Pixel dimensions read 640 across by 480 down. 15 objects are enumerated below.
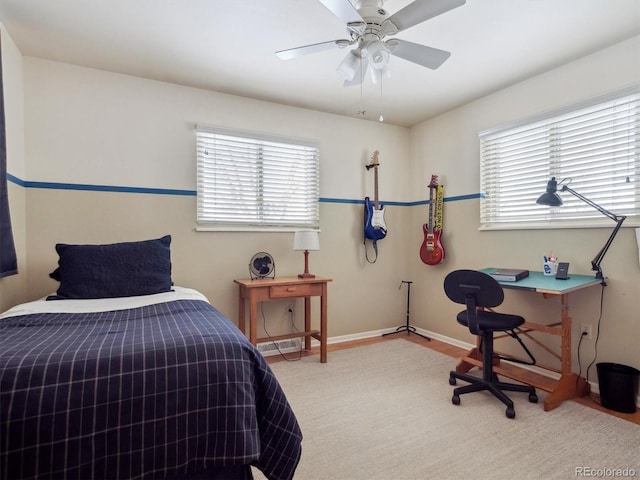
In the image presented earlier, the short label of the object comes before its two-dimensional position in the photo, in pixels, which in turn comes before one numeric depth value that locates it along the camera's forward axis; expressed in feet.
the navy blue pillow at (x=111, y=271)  6.87
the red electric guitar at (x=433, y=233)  11.59
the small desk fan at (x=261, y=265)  10.03
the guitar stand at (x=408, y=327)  12.83
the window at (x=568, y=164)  7.57
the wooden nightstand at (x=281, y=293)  9.19
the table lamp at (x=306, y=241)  9.92
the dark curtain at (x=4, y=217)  6.56
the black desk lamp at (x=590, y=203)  7.51
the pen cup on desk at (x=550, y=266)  8.32
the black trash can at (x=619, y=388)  6.93
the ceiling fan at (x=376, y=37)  5.06
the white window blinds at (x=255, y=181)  10.00
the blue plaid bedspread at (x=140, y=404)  3.11
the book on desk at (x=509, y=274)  7.73
